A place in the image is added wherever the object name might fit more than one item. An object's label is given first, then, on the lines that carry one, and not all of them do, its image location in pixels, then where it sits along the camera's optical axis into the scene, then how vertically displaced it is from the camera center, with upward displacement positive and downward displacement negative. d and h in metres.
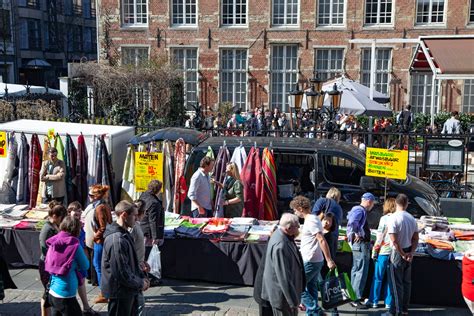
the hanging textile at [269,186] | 9.02 -1.34
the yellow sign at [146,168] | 9.73 -1.15
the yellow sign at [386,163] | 8.38 -0.89
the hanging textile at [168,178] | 9.79 -1.33
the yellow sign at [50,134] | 10.09 -0.60
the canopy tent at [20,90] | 20.00 +0.35
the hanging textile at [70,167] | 9.96 -1.17
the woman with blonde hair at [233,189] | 8.99 -1.39
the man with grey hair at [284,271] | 5.53 -1.65
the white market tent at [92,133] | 10.11 -0.58
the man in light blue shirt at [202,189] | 8.80 -1.36
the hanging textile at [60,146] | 10.02 -0.81
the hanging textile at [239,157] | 9.27 -0.91
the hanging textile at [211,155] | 9.23 -0.87
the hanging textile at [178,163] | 9.58 -1.07
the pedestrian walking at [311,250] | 6.40 -1.66
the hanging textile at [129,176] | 9.86 -1.30
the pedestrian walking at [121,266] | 5.56 -1.63
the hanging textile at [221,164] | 9.33 -1.03
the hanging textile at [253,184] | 9.10 -1.33
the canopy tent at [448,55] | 14.09 +1.33
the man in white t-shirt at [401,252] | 6.63 -1.75
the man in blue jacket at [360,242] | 7.01 -1.73
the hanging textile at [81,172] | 9.93 -1.25
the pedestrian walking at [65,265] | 5.82 -1.68
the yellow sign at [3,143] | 10.31 -0.78
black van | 8.78 -1.16
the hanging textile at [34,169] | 10.17 -1.23
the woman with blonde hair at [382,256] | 6.89 -1.87
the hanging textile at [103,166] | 9.87 -1.13
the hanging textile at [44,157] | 9.92 -1.00
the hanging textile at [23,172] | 10.22 -1.29
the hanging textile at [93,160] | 9.90 -1.04
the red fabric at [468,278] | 5.81 -1.80
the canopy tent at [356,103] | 14.46 -0.02
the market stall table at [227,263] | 7.19 -2.20
